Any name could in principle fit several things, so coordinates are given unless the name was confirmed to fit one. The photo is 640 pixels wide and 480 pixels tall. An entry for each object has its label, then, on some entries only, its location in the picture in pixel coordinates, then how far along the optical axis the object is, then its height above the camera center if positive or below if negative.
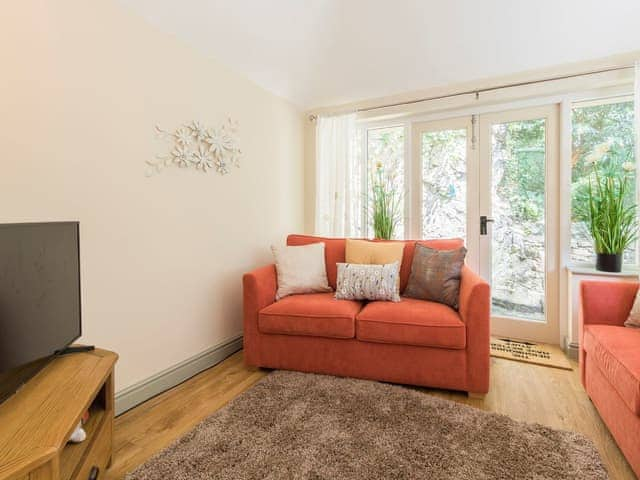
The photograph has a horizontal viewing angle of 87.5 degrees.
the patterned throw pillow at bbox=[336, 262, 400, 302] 2.35 -0.34
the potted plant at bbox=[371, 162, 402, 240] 3.21 +0.31
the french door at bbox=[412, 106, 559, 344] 2.76 +0.29
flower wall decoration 2.11 +0.62
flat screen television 1.04 -0.21
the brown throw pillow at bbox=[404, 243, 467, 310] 2.27 -0.29
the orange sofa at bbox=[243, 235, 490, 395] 1.93 -0.62
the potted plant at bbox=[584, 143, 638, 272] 2.36 +0.19
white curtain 3.34 +0.59
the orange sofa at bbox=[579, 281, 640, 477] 1.31 -0.56
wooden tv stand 0.78 -0.50
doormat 2.41 -0.91
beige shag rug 1.36 -0.95
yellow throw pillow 2.58 -0.13
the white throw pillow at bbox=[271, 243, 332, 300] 2.53 -0.27
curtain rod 2.47 +1.23
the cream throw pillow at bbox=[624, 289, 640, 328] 1.75 -0.43
